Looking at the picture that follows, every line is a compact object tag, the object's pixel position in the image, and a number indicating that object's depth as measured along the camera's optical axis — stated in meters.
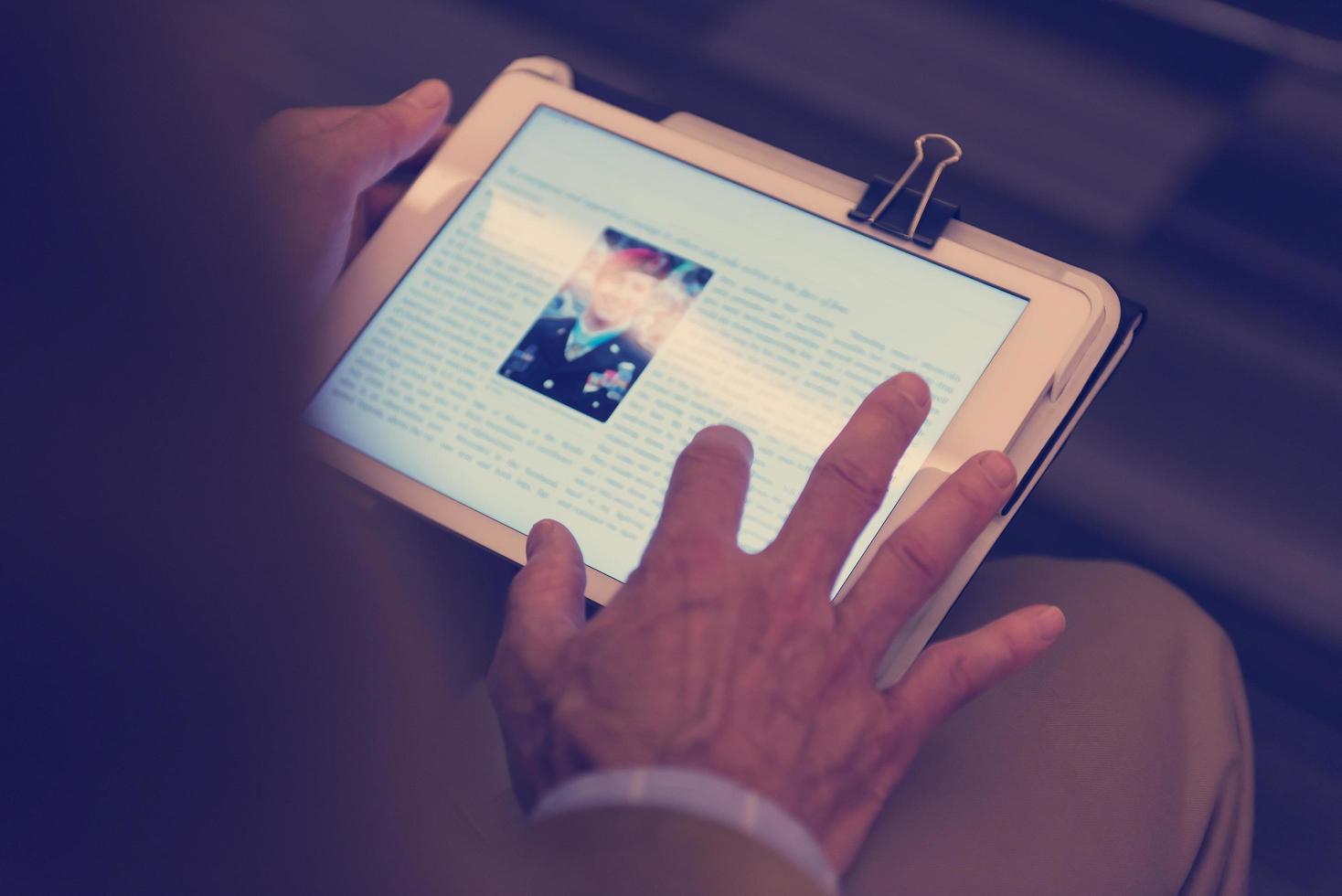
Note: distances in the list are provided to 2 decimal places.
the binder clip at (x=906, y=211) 0.57
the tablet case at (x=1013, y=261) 0.52
